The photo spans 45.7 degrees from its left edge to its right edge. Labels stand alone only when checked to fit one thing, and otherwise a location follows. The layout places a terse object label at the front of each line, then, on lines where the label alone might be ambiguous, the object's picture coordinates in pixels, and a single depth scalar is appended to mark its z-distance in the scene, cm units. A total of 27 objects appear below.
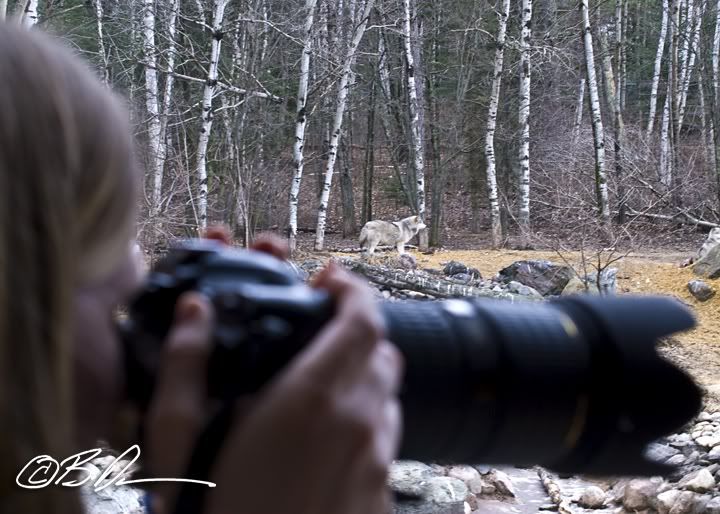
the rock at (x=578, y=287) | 957
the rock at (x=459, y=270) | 1166
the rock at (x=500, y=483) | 556
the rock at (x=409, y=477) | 454
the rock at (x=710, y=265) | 1054
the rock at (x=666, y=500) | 493
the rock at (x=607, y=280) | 947
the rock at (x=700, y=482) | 504
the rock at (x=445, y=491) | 455
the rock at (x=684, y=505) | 488
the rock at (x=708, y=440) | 584
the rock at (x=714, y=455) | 557
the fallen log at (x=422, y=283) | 948
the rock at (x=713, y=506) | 478
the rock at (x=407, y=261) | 1236
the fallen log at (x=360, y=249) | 1504
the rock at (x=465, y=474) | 560
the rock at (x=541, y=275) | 1045
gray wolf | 1398
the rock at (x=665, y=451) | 575
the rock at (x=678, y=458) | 559
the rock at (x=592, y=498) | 523
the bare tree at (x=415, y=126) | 1616
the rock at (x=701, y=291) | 1011
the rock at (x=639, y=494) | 509
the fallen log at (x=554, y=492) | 519
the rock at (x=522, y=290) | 985
